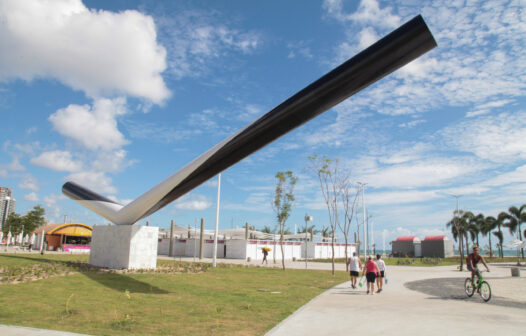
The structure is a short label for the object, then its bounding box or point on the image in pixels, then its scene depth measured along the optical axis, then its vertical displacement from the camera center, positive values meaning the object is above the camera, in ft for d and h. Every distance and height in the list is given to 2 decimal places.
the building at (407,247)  207.41 -8.00
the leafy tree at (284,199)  89.71 +8.23
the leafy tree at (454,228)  189.76 +3.34
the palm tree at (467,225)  189.71 +5.40
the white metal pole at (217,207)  78.89 +5.22
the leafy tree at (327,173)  81.27 +13.41
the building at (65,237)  152.56 -4.08
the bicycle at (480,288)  35.91 -5.67
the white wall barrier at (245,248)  141.38 -7.63
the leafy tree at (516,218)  184.55 +8.88
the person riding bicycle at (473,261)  37.24 -2.89
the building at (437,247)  195.62 -7.38
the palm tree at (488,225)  205.46 +5.57
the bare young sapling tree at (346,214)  83.50 +4.34
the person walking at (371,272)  40.50 -4.51
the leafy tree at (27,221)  176.71 +3.33
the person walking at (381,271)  43.36 -4.85
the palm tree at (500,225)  196.44 +5.52
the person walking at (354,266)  46.24 -4.49
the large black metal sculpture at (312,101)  24.18 +10.96
